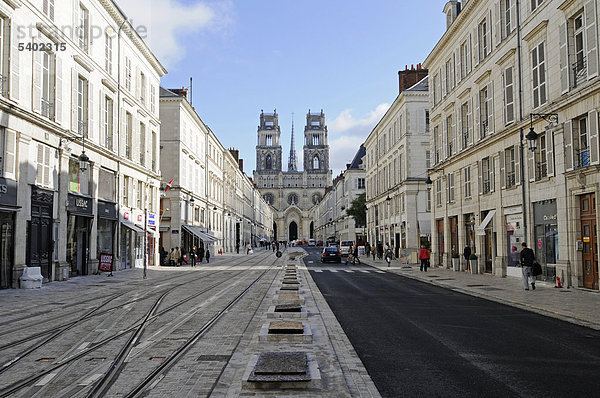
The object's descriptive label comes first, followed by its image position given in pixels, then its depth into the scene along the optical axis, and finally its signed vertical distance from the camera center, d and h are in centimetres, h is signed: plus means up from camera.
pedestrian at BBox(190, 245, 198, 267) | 3723 -131
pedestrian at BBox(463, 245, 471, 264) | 2820 -90
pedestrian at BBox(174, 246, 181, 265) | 3906 -125
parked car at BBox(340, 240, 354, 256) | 5638 -145
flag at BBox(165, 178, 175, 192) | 3966 +404
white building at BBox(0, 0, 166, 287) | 1850 +456
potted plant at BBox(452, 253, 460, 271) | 3030 -153
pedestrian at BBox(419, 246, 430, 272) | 3038 -129
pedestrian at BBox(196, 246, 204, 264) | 4494 -136
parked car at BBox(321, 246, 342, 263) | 4541 -159
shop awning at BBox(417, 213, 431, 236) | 4303 +104
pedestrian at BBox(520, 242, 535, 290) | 1809 -102
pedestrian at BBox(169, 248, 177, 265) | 3894 -142
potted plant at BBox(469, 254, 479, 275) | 2772 -157
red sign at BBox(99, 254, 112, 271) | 2600 -114
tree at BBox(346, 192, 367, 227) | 7050 +360
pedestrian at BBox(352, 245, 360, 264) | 4302 -166
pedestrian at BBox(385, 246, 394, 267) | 3732 -121
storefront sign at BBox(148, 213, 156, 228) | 3619 +132
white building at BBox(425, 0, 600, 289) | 1777 +429
